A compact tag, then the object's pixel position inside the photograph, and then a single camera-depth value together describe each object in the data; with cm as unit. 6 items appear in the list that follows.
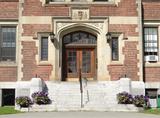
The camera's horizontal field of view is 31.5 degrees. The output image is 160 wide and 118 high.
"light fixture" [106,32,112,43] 1516
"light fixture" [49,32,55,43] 1515
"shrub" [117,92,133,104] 1366
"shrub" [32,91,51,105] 1355
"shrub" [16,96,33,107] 1340
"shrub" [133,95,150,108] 1363
